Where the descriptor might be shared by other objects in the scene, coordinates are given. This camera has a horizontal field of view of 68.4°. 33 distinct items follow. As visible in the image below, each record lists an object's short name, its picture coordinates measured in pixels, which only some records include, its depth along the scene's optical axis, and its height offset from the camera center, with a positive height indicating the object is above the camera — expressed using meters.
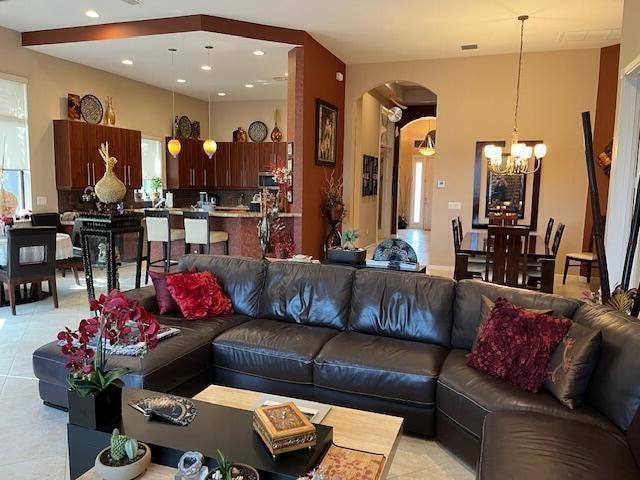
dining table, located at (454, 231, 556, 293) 4.68 -0.59
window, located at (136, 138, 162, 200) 9.33 +0.52
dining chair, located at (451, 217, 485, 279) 5.28 -0.78
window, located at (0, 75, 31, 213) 6.46 +0.62
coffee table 1.76 -1.03
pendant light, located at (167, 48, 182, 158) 9.80 +1.56
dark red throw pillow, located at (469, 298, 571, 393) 2.33 -0.76
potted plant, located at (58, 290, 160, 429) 1.86 -0.71
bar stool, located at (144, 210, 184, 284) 6.44 -0.57
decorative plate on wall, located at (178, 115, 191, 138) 10.02 +1.36
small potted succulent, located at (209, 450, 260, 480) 1.50 -0.92
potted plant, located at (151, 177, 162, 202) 9.37 +0.07
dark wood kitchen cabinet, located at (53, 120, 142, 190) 7.05 +0.58
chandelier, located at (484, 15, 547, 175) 6.14 +0.55
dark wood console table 4.97 -0.45
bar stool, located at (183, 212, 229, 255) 6.21 -0.52
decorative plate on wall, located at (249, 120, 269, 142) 10.88 +1.39
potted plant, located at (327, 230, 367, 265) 3.85 -0.51
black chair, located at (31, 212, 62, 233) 6.55 -0.45
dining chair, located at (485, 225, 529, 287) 4.47 -0.56
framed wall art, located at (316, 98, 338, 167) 7.08 +0.94
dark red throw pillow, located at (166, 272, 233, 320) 3.39 -0.77
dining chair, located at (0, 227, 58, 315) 4.93 -0.81
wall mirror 7.48 +0.05
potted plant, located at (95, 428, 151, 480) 1.61 -0.95
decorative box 1.72 -0.88
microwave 10.28 +0.26
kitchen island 6.68 -0.55
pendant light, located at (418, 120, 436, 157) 12.98 +1.38
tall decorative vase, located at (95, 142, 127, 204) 4.76 +0.01
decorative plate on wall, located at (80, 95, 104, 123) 7.54 +1.29
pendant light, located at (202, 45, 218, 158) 8.08 +0.82
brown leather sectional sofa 1.90 -0.95
